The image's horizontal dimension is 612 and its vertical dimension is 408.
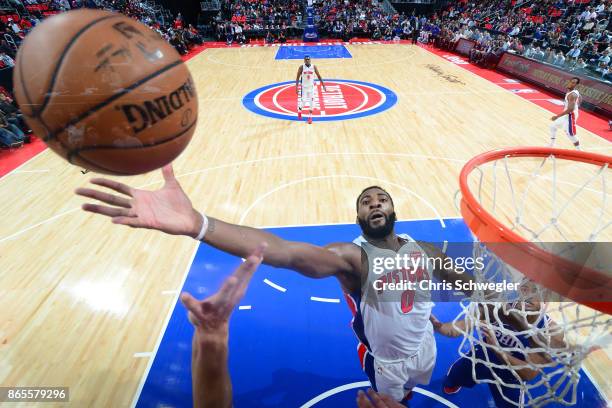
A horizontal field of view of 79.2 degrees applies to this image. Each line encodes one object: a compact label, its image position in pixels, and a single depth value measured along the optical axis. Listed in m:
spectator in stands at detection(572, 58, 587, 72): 9.01
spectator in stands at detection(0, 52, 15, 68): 8.16
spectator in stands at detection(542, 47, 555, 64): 10.05
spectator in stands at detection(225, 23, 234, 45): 18.50
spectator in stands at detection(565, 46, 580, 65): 11.84
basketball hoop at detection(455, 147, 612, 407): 1.49
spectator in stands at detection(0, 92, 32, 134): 7.25
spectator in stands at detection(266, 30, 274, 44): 18.59
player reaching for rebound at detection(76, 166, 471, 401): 1.49
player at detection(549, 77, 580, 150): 5.83
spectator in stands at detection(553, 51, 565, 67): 9.65
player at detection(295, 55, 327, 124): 7.29
